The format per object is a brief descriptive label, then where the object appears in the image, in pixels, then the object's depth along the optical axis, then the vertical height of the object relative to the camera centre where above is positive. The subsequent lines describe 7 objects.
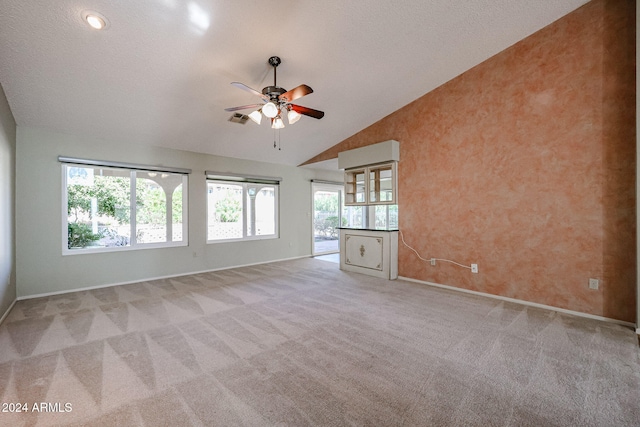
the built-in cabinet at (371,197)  4.93 +0.27
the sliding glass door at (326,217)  7.64 -0.16
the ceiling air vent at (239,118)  4.42 +1.55
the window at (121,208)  4.34 +0.08
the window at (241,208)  5.80 +0.08
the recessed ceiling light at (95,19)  2.45 +1.77
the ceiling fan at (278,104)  2.87 +1.22
